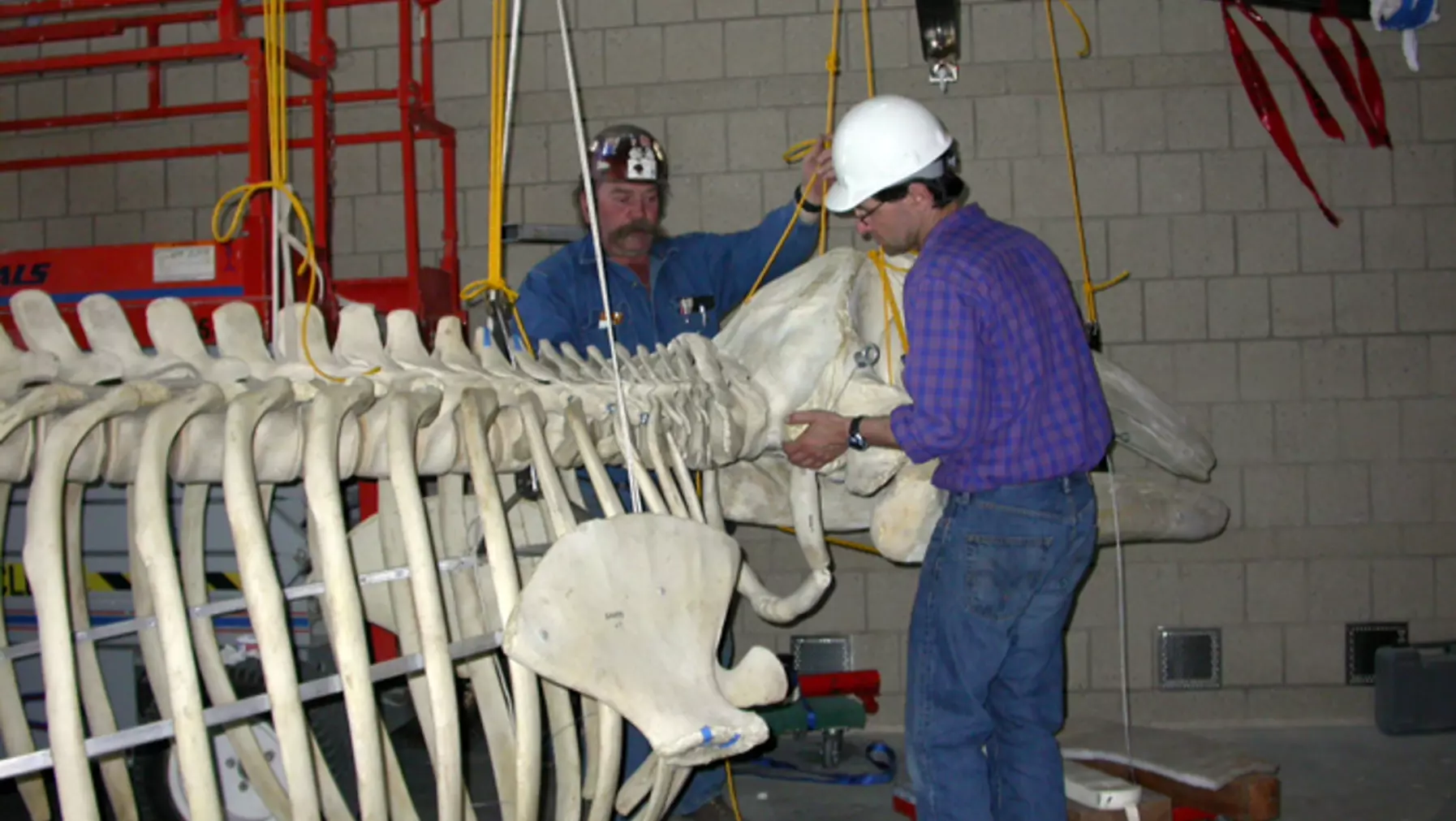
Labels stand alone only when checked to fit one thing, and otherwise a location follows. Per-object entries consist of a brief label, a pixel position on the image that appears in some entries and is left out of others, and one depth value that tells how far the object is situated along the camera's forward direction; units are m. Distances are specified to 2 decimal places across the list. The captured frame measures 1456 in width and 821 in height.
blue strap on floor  4.29
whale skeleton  1.82
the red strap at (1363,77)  4.87
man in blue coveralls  4.08
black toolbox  4.75
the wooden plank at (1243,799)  3.70
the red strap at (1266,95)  4.89
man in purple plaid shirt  2.63
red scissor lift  3.81
